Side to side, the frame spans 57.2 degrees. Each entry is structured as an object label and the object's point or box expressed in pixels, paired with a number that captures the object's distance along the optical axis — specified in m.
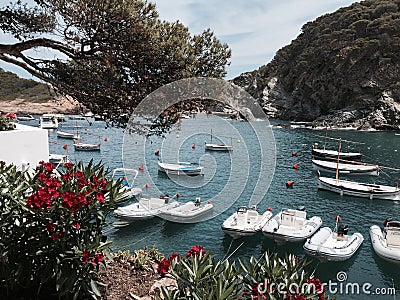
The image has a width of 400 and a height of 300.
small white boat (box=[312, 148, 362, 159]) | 36.88
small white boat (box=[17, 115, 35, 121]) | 65.69
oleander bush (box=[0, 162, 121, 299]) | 3.71
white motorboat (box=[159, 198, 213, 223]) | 18.08
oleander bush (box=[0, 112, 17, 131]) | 7.48
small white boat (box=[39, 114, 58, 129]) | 57.34
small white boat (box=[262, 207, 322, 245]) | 15.92
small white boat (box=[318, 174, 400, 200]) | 23.14
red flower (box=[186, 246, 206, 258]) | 3.85
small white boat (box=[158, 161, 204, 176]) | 27.67
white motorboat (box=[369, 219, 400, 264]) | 14.32
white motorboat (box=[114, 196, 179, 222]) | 18.12
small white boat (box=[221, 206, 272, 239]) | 16.27
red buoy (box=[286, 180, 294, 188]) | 26.16
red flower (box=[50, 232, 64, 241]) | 3.65
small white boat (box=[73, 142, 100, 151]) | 38.81
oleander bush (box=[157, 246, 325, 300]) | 3.25
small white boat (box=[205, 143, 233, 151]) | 41.38
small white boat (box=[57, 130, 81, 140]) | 48.07
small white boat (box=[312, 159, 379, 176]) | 31.08
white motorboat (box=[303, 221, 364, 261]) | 14.29
